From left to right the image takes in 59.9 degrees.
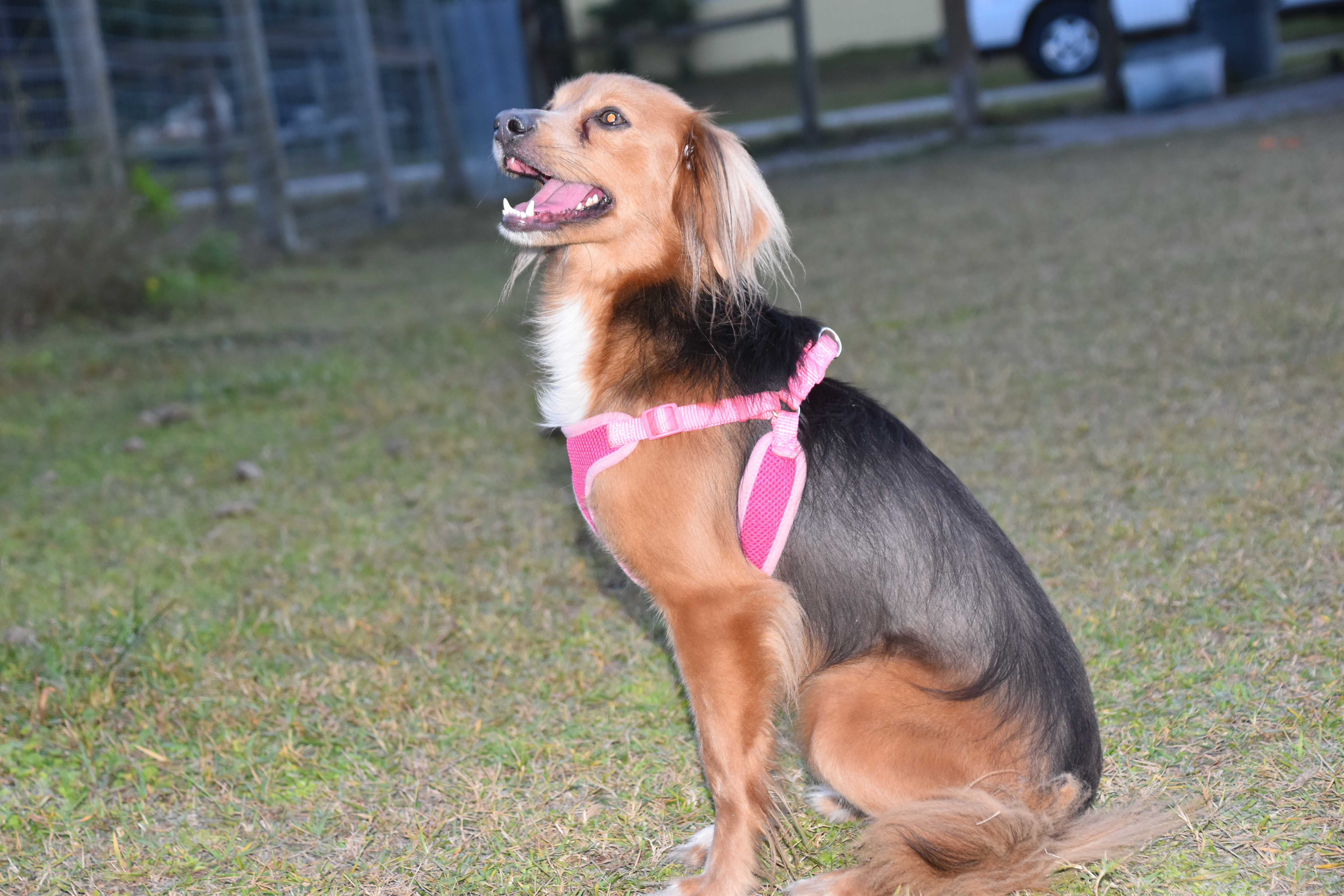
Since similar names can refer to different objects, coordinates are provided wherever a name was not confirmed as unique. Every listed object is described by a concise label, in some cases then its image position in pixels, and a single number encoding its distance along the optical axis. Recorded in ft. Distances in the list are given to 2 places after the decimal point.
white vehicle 59.62
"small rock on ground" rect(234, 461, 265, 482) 17.19
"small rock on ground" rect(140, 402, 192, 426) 20.12
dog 7.47
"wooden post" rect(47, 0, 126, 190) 30.37
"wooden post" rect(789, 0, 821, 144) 49.52
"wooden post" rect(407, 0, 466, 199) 49.88
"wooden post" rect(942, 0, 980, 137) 46.32
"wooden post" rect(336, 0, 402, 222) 44.09
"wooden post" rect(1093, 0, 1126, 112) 46.62
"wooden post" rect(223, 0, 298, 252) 37.35
